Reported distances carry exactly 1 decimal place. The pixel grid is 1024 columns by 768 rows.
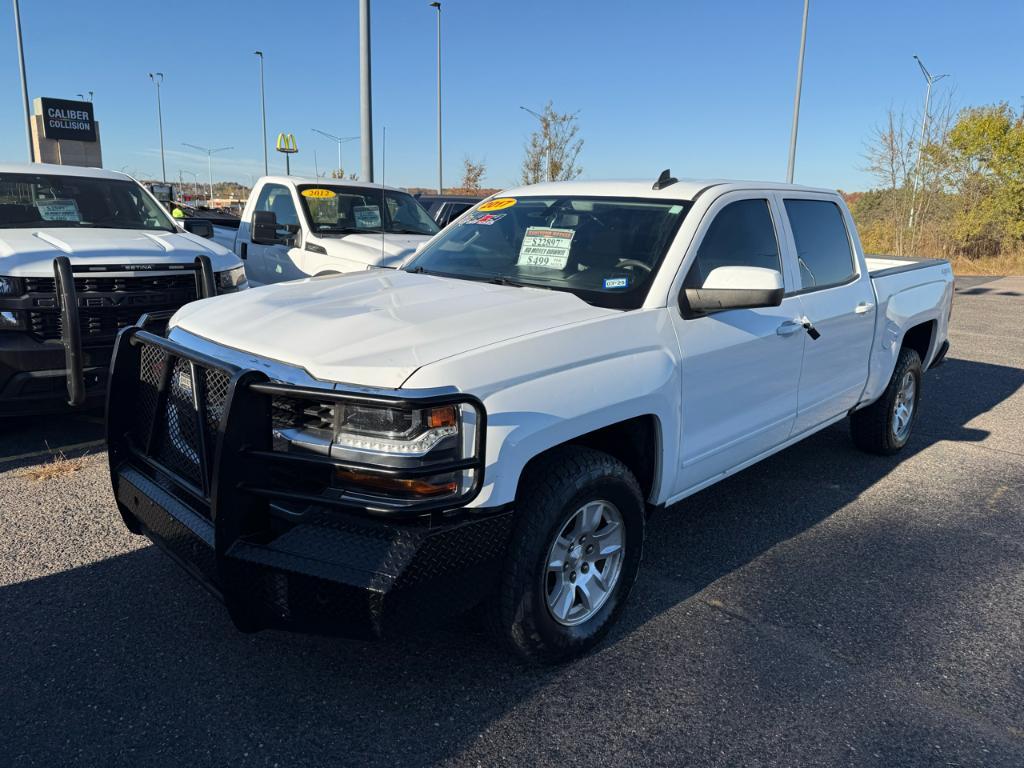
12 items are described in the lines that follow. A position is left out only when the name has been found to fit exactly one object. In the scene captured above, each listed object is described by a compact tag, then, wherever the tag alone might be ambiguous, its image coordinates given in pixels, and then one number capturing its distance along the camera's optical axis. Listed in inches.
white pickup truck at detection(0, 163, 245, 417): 190.4
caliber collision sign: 1563.7
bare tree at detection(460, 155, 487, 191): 1230.2
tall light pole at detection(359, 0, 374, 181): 413.7
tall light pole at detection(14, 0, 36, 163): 1024.2
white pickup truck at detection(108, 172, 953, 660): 96.0
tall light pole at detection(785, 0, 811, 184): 856.9
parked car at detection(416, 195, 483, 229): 406.6
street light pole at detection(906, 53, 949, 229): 946.7
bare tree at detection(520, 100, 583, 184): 1218.4
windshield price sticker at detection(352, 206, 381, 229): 335.6
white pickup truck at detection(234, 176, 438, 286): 299.1
